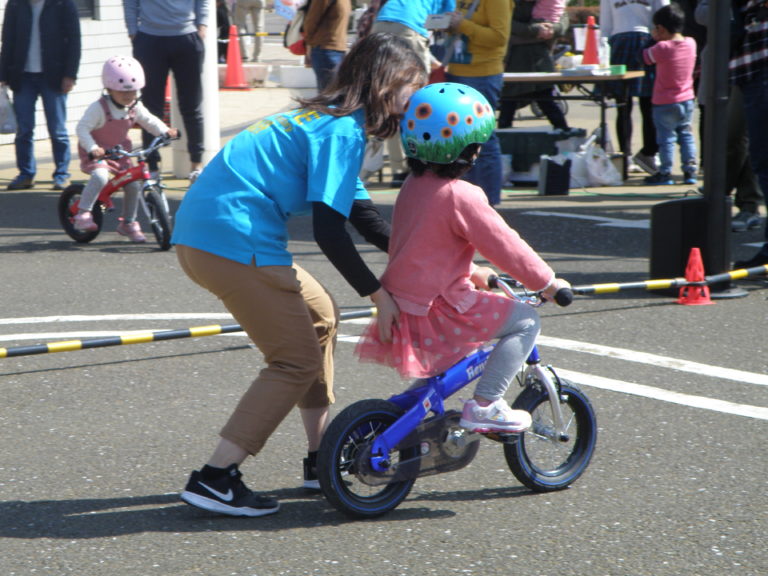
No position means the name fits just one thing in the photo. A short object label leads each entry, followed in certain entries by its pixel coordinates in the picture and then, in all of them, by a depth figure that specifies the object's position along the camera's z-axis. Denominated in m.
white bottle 22.78
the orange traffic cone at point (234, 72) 35.62
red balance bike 15.19
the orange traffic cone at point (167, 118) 21.95
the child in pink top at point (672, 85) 19.63
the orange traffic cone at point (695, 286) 12.42
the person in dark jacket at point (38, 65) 19.48
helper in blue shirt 6.57
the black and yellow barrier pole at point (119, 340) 9.98
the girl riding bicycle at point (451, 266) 6.69
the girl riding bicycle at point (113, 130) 15.00
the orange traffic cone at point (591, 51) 24.00
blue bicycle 6.84
